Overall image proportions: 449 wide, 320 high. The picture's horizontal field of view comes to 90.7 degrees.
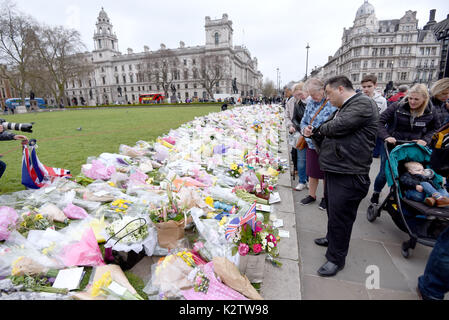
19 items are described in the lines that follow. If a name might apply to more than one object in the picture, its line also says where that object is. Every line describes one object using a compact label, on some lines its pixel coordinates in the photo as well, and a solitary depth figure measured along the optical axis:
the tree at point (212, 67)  48.62
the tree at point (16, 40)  28.72
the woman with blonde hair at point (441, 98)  2.94
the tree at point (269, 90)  73.27
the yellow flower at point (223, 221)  2.44
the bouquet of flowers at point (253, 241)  1.88
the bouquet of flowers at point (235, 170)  4.29
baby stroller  2.23
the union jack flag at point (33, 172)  3.48
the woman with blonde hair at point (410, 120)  2.82
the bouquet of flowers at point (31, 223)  2.50
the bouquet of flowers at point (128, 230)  2.12
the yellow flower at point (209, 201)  2.96
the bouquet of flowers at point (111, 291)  1.64
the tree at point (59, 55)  32.94
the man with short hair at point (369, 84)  3.79
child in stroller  2.32
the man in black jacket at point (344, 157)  1.76
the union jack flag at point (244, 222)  2.00
